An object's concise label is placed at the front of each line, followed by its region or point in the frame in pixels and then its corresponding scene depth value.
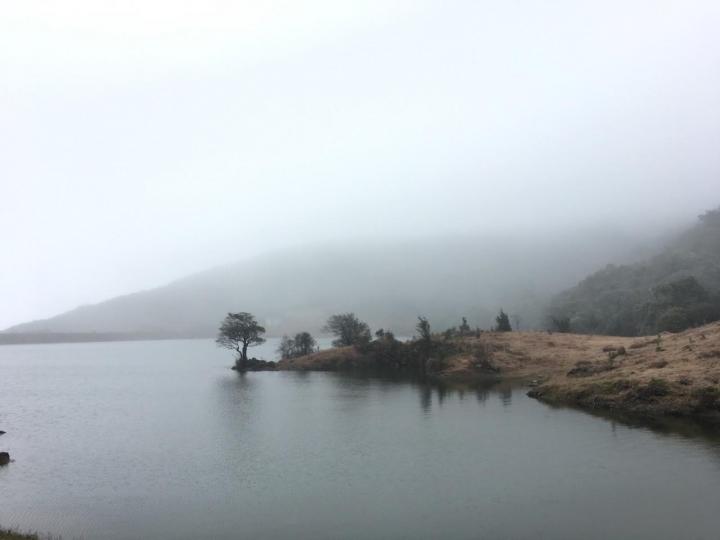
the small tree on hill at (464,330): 128.69
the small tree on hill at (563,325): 137.39
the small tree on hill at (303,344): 149.12
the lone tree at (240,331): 134.25
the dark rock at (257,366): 134.50
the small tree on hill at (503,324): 134.45
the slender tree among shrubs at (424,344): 119.56
